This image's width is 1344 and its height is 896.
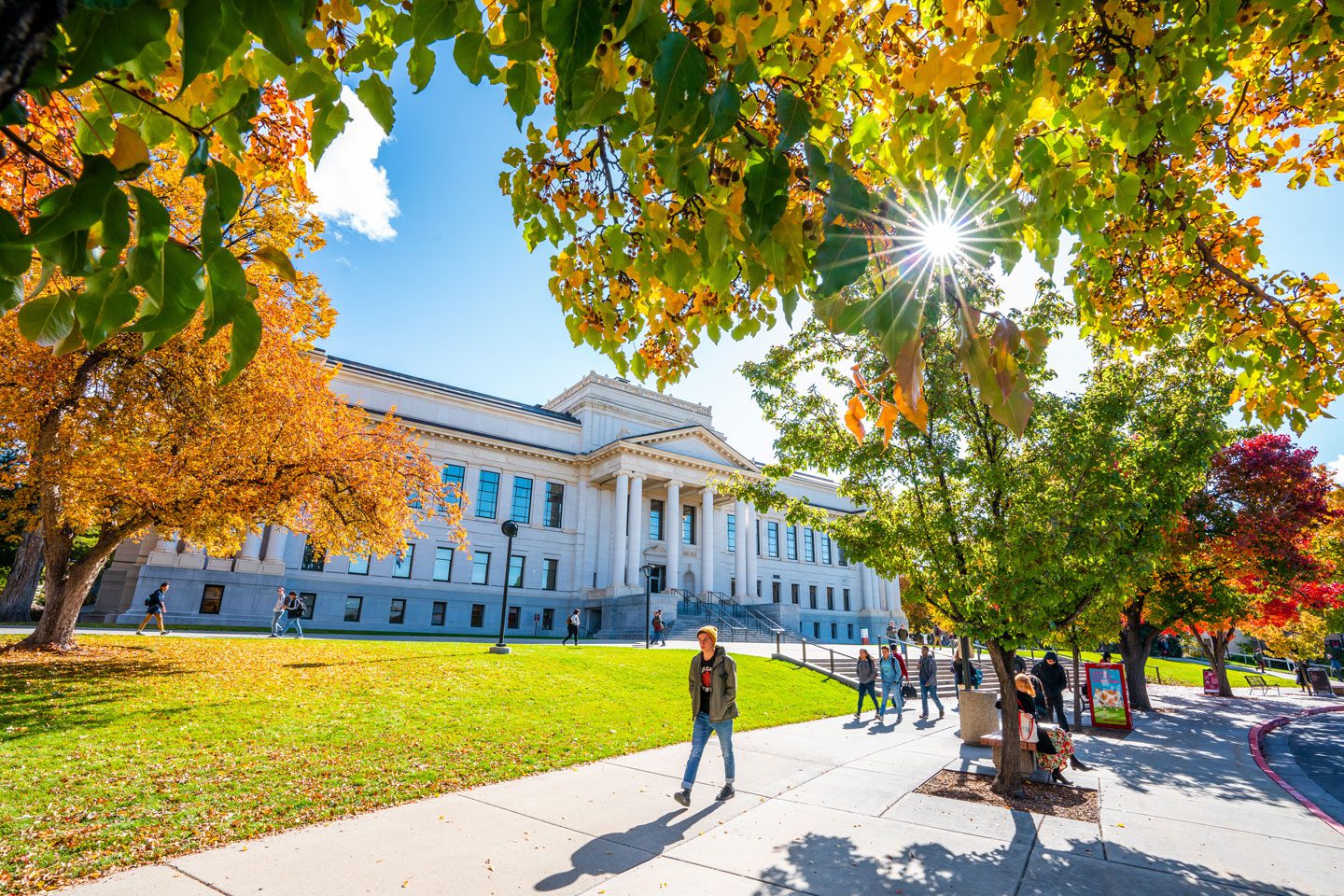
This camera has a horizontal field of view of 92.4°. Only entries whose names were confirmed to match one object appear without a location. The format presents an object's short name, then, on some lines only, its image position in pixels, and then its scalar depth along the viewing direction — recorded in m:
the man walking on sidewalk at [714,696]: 7.83
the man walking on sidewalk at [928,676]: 16.45
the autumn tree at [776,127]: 1.61
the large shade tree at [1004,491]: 8.72
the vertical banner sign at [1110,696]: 15.70
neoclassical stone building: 32.41
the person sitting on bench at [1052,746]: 9.12
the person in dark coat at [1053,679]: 13.62
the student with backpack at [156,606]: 22.52
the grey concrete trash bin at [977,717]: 12.40
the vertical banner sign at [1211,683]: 29.92
